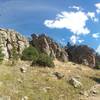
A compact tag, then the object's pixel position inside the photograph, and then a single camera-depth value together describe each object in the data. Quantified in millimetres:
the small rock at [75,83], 10221
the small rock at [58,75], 11240
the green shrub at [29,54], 18916
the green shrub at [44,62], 14346
